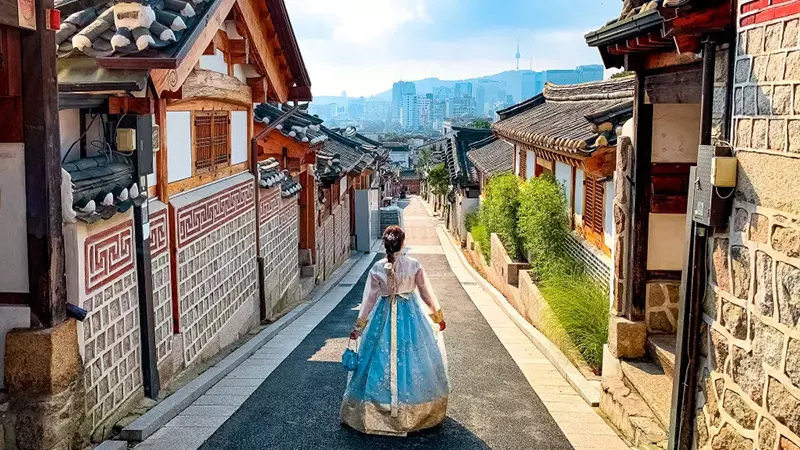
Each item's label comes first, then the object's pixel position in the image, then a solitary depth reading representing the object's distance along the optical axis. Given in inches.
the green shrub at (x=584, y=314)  370.0
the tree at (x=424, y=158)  2711.6
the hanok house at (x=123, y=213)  226.8
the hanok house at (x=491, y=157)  1032.2
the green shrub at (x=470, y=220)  1143.8
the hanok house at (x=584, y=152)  400.5
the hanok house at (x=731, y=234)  171.5
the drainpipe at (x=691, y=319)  212.4
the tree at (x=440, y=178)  1850.1
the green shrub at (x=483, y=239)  901.2
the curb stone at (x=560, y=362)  335.9
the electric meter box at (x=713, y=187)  197.3
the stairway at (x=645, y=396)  259.0
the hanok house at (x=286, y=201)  567.5
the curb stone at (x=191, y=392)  274.9
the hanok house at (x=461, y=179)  1358.3
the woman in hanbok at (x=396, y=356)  275.6
